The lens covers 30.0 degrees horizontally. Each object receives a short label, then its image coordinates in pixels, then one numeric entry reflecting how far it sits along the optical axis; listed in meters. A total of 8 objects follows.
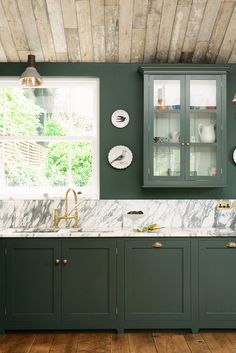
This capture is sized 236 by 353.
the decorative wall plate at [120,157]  4.83
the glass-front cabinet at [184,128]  4.59
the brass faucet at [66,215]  4.67
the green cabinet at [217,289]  4.21
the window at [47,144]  4.94
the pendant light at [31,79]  4.19
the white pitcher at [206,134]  4.61
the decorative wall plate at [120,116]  4.85
